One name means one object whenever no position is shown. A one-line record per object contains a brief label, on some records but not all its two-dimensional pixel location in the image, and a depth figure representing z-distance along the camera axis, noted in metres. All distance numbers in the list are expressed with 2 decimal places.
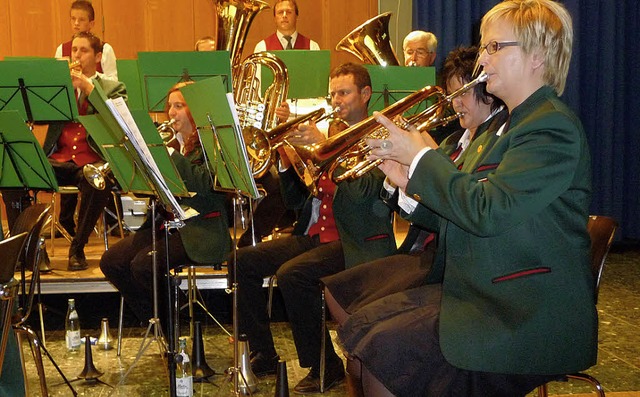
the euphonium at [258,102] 3.64
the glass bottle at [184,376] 3.62
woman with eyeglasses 2.12
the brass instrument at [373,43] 5.22
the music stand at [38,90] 4.64
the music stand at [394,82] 4.41
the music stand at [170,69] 4.16
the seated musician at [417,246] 2.89
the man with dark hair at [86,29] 6.73
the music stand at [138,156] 2.75
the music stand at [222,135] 2.90
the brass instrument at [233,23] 4.89
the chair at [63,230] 5.49
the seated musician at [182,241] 4.26
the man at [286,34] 7.07
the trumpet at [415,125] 2.75
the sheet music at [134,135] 2.71
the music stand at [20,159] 3.87
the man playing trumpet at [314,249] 3.80
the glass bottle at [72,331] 4.61
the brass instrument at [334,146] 2.89
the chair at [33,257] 3.16
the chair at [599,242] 2.66
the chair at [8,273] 2.36
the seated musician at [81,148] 5.50
